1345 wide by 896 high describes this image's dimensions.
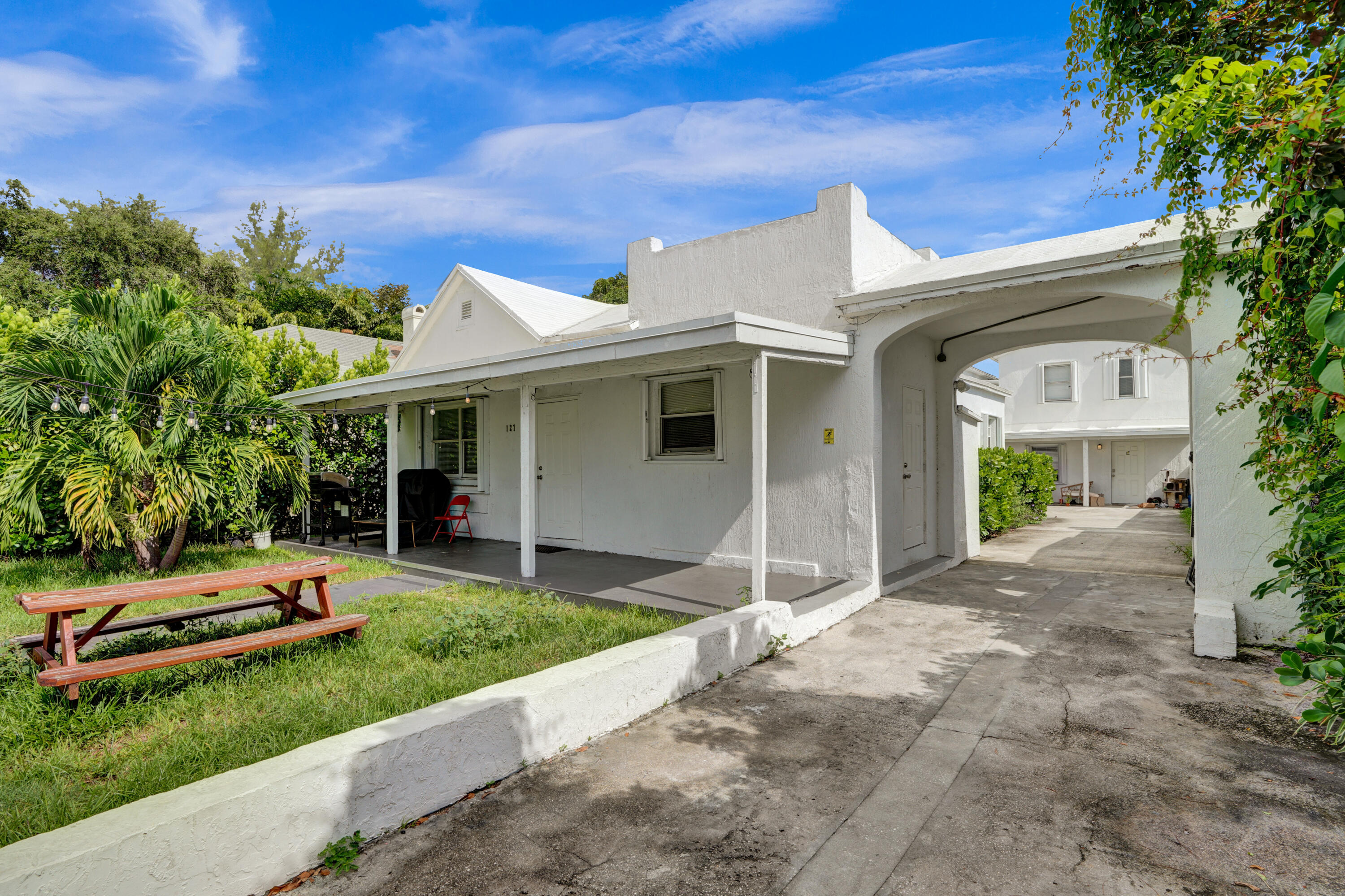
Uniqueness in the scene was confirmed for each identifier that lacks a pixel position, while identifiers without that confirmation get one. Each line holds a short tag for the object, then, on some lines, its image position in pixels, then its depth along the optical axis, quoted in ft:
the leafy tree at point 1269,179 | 6.64
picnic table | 11.57
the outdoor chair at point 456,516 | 36.17
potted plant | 31.68
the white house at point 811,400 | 17.71
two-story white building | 65.16
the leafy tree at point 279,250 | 156.46
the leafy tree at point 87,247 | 90.58
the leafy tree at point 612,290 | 102.68
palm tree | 23.25
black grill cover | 37.55
